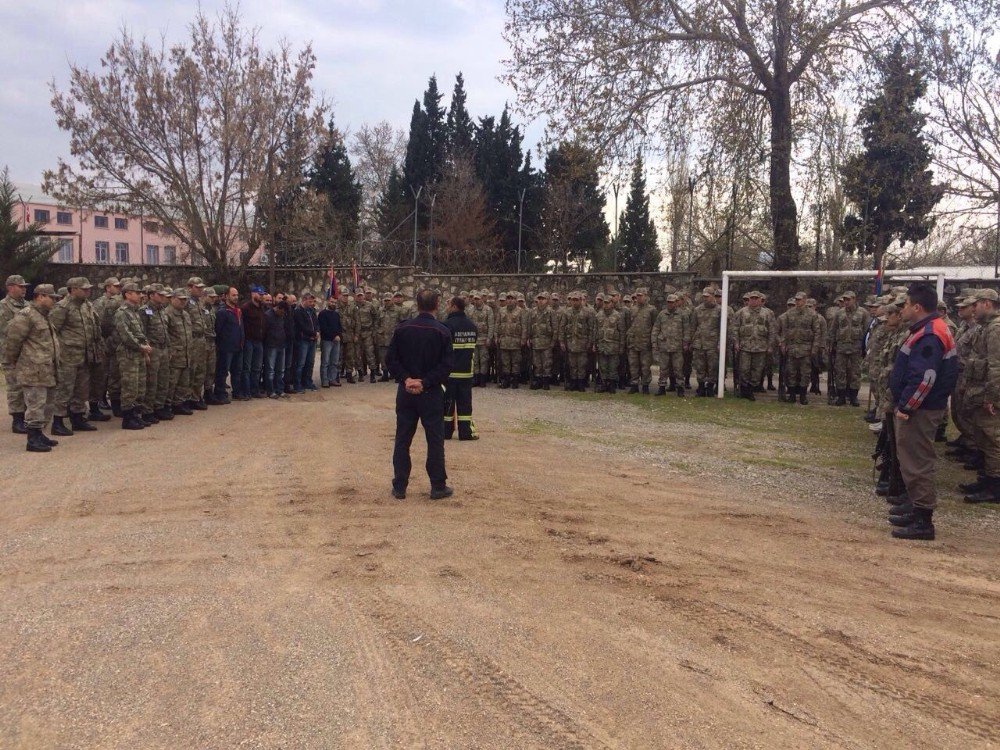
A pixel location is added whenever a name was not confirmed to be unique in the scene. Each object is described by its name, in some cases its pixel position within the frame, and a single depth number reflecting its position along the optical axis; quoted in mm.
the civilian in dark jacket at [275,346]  13469
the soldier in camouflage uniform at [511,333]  16047
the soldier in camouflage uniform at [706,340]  14555
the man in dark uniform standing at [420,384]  6840
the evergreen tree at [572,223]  39303
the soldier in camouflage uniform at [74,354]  9781
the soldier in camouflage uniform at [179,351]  11320
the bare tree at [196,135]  24250
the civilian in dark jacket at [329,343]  15508
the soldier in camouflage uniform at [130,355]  10211
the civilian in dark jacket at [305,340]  14344
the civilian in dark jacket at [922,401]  6156
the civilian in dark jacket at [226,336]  12469
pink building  55594
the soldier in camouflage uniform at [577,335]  15516
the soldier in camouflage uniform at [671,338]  14633
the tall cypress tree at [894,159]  17484
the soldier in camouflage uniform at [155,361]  10766
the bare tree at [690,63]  17578
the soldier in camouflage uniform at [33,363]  8914
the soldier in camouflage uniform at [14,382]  9625
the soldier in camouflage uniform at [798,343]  13938
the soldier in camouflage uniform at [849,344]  13773
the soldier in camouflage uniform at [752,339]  14117
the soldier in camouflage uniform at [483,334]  16531
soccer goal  13492
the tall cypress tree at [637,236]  43125
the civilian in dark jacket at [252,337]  13180
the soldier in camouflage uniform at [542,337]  15781
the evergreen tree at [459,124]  46103
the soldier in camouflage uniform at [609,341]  15164
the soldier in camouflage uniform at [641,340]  14992
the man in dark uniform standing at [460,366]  8594
